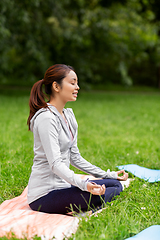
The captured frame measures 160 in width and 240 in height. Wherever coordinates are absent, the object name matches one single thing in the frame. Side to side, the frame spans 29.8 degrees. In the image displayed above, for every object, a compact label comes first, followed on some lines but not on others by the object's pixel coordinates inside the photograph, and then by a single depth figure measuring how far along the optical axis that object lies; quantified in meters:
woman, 2.59
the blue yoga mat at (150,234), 2.25
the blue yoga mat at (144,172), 3.77
